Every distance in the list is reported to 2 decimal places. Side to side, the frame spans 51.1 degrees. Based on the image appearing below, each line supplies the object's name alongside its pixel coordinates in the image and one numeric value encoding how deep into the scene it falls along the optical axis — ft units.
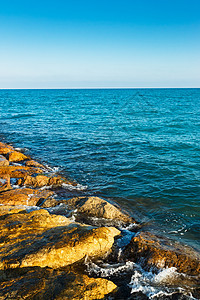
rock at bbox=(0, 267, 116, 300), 14.08
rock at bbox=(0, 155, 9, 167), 47.32
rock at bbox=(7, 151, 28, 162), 53.42
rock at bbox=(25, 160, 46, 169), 49.62
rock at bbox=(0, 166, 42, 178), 43.38
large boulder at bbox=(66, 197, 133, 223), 29.12
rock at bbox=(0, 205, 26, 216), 26.40
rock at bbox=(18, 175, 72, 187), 39.93
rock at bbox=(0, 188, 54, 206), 31.54
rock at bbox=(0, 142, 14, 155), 58.33
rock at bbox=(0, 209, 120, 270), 18.17
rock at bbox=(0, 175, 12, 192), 35.68
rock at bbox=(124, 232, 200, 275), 19.94
